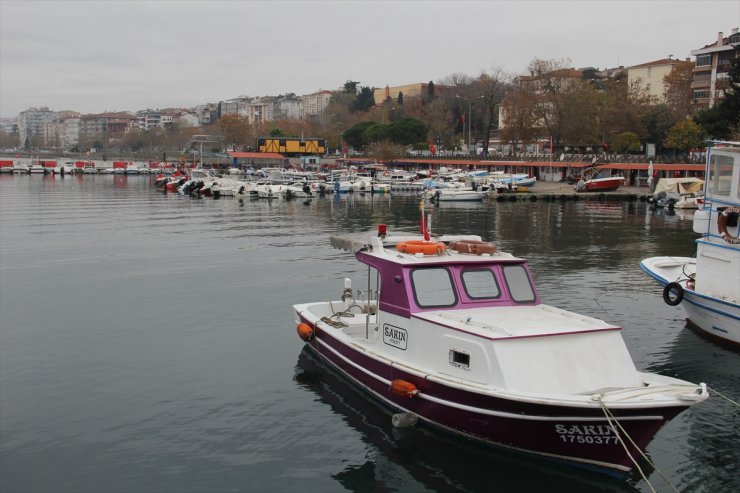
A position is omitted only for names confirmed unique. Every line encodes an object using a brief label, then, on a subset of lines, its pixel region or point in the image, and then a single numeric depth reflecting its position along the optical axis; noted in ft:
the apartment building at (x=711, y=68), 338.54
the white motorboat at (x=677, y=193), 224.53
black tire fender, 73.05
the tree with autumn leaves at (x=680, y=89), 365.08
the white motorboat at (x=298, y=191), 273.42
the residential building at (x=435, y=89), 588.66
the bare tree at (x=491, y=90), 441.19
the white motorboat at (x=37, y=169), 490.08
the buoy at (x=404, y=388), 45.21
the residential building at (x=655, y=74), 444.96
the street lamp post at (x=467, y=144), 456.77
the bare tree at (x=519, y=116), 374.02
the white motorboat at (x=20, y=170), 493.44
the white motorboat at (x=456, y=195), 266.98
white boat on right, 67.97
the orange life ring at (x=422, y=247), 51.06
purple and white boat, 38.65
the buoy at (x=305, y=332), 61.82
